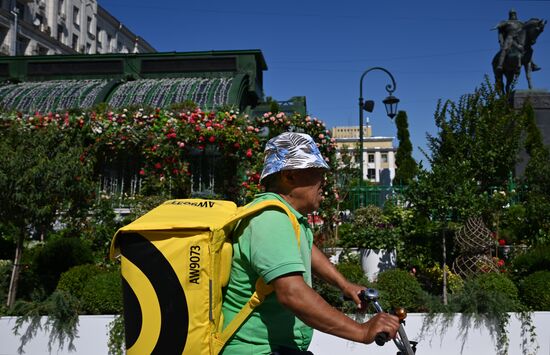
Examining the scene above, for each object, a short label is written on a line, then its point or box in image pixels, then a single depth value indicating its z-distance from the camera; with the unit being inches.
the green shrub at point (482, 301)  218.2
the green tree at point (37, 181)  239.5
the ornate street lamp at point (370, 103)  588.1
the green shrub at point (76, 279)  247.4
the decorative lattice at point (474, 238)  293.4
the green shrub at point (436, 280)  283.2
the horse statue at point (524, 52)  645.9
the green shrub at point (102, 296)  230.2
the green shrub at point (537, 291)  231.6
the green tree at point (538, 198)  316.8
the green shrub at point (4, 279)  247.5
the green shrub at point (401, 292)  236.5
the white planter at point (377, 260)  307.3
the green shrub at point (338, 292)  228.8
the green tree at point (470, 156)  290.0
